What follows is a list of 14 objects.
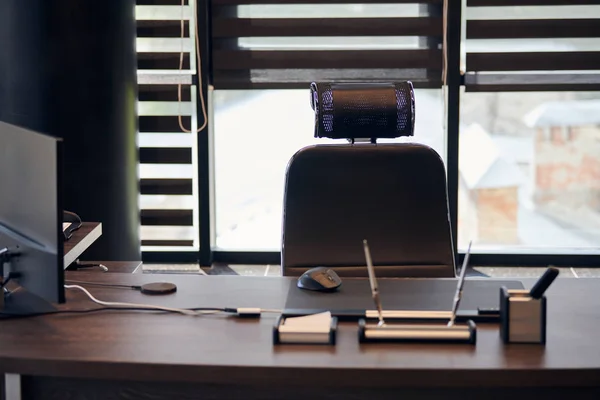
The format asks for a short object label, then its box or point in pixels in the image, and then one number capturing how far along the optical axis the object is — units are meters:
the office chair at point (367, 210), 3.62
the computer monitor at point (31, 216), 2.80
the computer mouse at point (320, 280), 3.17
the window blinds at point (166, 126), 6.39
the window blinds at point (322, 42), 6.32
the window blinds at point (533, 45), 6.29
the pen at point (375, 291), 2.84
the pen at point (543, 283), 2.81
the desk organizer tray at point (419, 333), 2.81
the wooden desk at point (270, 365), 2.67
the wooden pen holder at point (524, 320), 2.81
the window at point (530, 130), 6.31
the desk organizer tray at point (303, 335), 2.81
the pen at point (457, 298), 2.88
